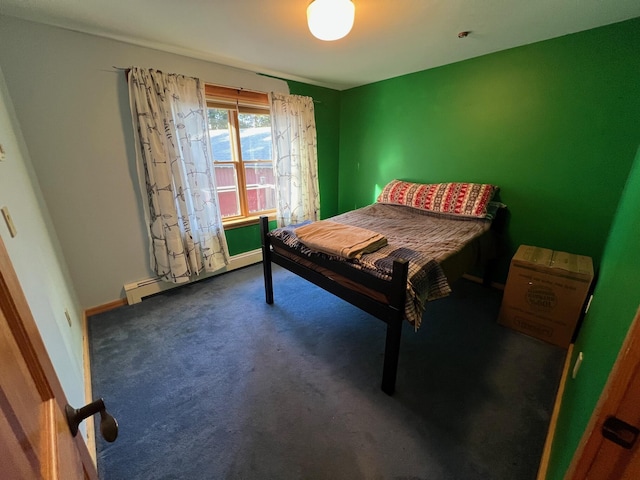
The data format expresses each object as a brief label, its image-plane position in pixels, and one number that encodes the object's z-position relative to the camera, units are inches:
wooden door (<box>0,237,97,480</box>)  13.7
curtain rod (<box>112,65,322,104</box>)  79.7
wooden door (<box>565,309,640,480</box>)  18.2
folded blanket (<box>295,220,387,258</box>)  64.4
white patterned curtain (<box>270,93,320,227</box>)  118.7
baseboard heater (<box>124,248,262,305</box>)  94.0
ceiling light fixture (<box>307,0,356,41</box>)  54.7
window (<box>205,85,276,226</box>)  107.9
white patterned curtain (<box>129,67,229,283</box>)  84.4
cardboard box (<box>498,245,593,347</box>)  69.5
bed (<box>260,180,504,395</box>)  56.7
